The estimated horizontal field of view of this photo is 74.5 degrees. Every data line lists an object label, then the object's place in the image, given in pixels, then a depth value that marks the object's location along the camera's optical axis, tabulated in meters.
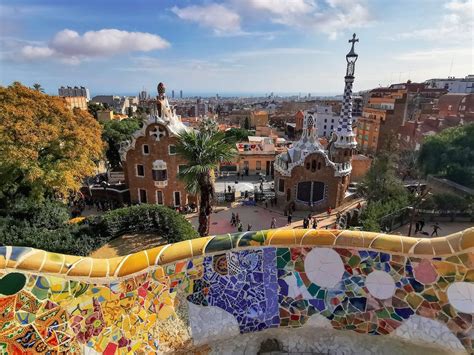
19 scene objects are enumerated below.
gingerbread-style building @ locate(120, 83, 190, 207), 23.89
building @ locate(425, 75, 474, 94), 76.56
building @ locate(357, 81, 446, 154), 46.69
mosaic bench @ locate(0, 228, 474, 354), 5.05
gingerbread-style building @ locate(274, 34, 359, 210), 24.86
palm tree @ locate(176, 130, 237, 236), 13.22
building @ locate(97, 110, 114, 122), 53.56
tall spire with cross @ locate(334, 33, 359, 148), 26.02
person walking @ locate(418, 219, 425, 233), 18.74
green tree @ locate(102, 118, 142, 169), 36.68
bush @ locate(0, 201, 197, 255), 13.61
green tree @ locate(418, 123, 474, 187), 27.06
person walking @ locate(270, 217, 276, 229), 20.93
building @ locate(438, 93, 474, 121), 46.00
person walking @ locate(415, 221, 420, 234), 18.70
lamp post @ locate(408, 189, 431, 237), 16.94
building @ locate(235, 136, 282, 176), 38.50
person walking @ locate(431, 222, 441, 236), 17.96
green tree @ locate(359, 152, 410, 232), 20.45
